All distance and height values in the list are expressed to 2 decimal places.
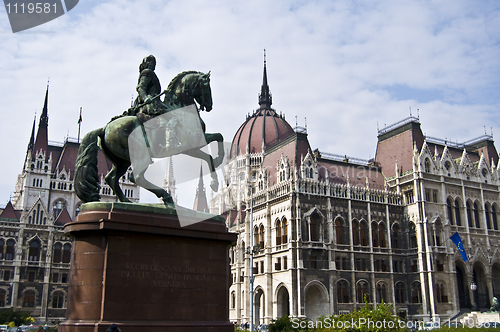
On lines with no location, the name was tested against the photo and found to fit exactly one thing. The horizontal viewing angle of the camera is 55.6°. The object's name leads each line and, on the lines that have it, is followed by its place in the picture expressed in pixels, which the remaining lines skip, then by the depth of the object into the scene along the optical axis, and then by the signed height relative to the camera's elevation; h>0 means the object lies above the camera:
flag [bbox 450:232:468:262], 58.25 +5.37
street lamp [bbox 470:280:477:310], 59.92 -1.38
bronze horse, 14.62 +4.52
